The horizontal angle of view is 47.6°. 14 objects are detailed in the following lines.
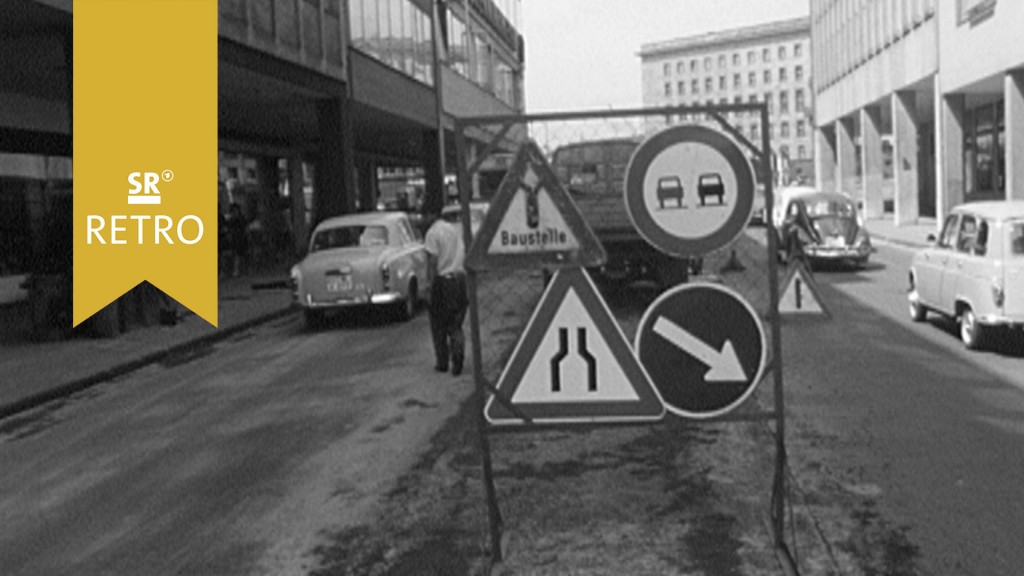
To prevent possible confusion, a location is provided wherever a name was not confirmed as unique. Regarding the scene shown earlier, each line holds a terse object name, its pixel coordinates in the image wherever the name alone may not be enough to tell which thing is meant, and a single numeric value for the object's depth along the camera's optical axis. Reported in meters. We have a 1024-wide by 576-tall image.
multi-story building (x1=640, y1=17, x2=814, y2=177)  142.62
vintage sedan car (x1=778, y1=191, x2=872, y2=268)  22.38
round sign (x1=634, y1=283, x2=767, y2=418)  5.24
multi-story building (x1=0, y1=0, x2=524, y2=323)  20.97
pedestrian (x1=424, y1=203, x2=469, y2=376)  11.49
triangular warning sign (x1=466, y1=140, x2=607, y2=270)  5.33
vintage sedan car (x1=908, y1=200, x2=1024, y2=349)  11.25
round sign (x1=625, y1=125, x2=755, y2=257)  5.18
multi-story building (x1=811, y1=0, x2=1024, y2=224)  29.67
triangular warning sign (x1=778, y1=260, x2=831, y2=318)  6.46
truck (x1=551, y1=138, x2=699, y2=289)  6.69
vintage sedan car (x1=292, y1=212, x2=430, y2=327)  16.73
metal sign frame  5.20
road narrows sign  5.29
